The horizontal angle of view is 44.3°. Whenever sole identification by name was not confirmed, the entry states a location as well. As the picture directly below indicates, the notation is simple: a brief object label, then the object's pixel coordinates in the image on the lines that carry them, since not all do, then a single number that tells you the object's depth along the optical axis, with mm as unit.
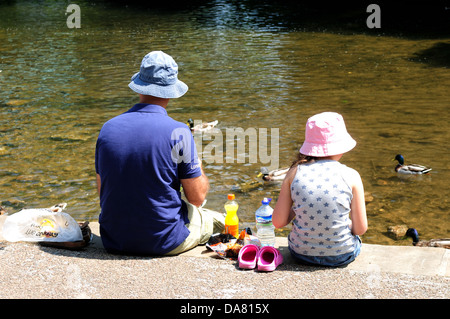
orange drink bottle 5359
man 4508
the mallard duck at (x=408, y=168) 8539
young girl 4336
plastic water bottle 5410
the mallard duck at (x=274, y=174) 8586
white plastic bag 5223
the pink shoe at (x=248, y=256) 4633
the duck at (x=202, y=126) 10737
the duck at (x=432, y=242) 6344
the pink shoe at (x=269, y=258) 4550
